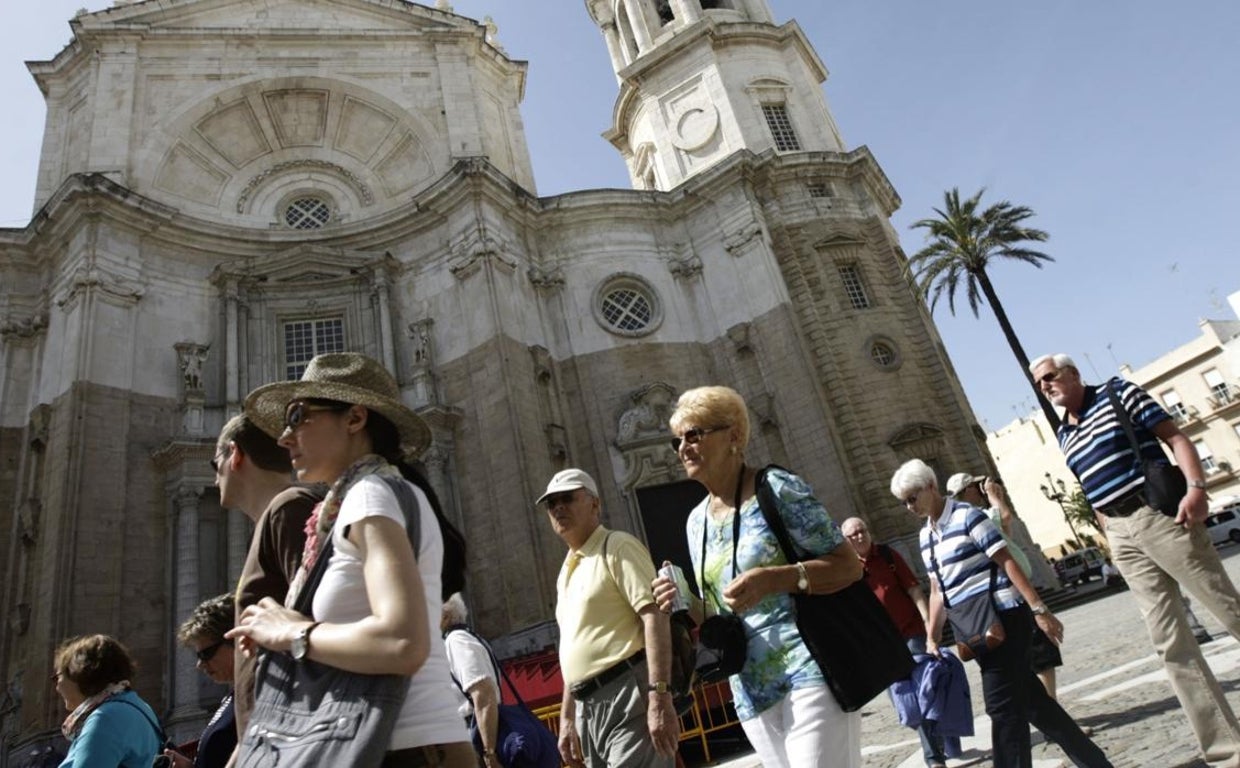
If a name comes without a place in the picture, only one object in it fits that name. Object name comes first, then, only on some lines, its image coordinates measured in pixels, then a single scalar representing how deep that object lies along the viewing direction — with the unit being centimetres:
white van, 2845
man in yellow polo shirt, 351
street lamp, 5034
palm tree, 2133
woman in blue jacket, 335
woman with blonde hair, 249
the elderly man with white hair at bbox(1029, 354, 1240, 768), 364
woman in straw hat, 174
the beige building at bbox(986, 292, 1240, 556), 4159
